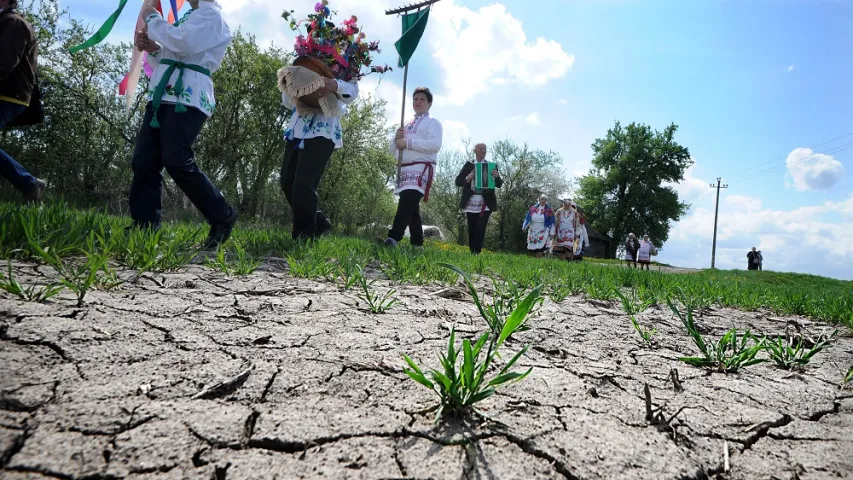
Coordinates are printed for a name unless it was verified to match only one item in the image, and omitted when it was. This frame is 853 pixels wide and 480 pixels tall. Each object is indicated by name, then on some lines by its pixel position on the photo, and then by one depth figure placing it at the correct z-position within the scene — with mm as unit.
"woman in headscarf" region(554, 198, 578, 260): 9750
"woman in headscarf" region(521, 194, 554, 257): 9688
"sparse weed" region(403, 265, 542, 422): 952
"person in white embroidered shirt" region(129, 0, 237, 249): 2881
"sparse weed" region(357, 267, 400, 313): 1853
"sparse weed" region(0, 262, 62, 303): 1381
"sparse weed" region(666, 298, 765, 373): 1471
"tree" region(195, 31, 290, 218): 12047
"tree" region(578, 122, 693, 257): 34844
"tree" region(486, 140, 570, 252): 29162
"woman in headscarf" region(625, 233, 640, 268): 17219
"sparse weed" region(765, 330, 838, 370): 1595
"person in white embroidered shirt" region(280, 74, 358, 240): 3832
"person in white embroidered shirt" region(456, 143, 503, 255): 7430
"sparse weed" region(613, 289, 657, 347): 1811
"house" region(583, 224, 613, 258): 33769
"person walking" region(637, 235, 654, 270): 15516
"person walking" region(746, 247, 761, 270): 23922
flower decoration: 3959
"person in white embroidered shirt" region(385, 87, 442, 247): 5133
